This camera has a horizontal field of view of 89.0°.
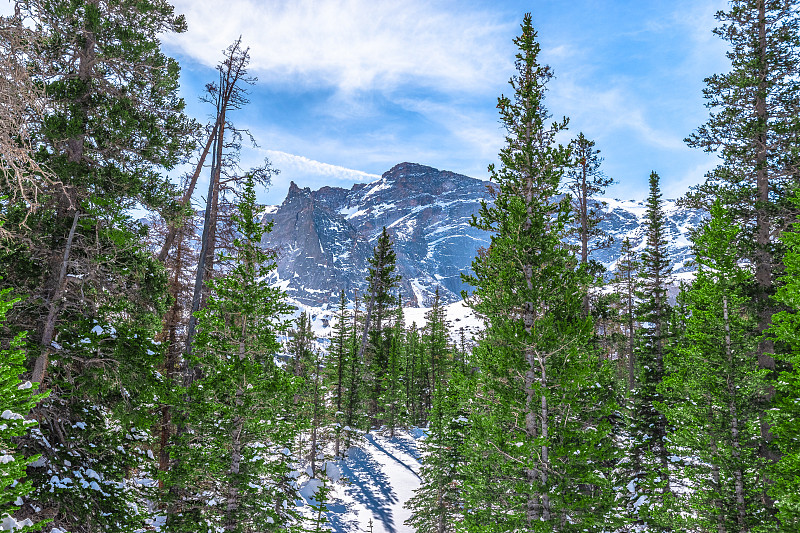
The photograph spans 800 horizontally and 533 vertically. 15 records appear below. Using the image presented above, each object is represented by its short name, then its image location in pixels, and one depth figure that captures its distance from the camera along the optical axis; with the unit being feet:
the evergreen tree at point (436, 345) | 139.74
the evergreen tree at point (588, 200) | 64.18
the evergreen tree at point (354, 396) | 108.37
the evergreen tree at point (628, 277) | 106.93
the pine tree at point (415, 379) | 148.97
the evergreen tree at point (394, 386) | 125.18
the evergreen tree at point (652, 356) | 73.67
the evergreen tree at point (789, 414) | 27.96
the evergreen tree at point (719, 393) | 42.95
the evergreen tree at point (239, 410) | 34.24
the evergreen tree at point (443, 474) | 65.05
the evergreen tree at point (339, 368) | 106.11
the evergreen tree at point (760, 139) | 49.90
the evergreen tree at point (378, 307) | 114.42
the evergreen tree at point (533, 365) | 33.06
